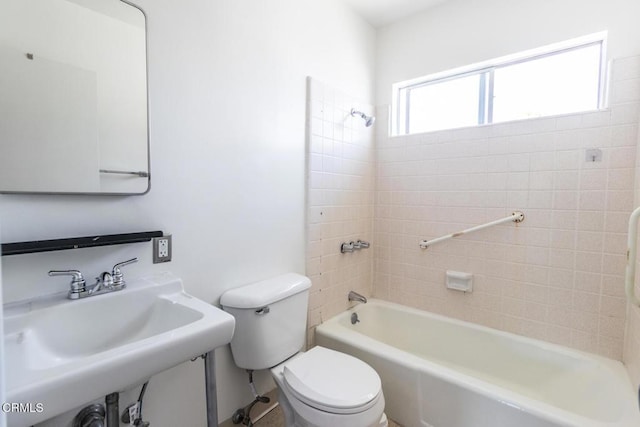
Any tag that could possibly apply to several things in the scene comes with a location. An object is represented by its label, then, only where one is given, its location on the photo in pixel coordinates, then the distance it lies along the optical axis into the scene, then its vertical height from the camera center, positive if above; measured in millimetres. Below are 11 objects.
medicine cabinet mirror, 963 +338
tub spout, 2254 -718
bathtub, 1352 -924
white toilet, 1253 -799
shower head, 2162 +597
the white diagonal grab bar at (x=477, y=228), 1900 -176
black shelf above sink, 916 -155
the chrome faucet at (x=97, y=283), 1042 -309
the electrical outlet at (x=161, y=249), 1287 -220
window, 1821 +752
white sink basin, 685 -420
